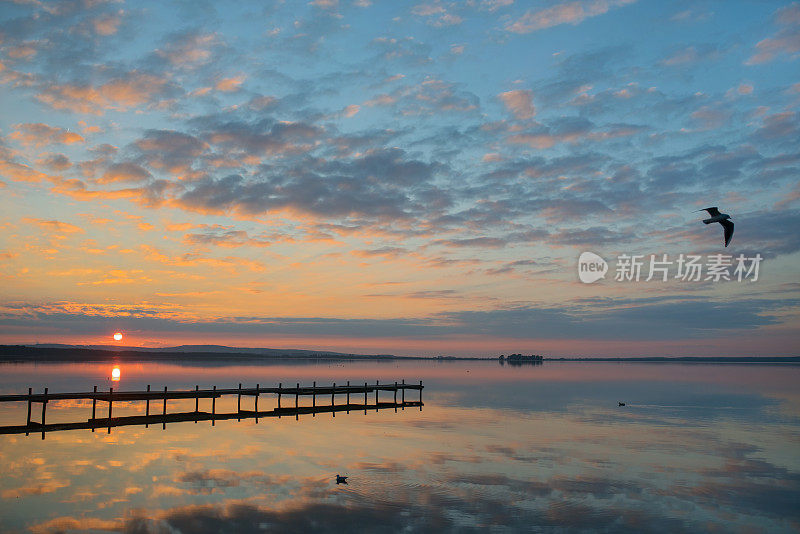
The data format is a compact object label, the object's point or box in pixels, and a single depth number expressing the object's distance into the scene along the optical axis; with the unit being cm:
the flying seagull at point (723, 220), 2549
